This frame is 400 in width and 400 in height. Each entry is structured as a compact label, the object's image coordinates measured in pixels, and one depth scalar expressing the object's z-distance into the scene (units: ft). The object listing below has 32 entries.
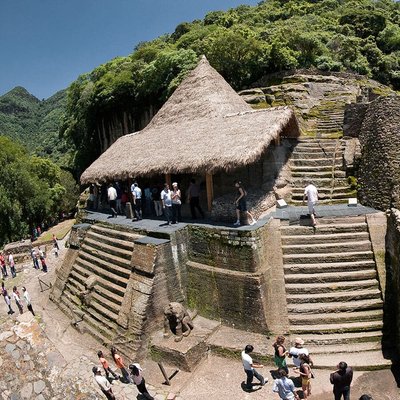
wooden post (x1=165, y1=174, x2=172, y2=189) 40.98
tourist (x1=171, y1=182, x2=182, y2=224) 36.14
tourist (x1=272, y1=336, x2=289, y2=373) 22.75
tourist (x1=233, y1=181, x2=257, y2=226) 32.32
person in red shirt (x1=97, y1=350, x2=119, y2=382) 25.81
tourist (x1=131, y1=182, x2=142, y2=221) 40.98
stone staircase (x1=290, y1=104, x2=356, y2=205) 38.34
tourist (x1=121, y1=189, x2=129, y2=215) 47.47
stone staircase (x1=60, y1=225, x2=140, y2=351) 33.55
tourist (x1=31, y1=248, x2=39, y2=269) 60.03
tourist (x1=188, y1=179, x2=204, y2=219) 37.81
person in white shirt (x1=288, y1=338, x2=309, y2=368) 22.36
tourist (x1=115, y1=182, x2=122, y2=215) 48.57
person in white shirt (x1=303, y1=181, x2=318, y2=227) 31.14
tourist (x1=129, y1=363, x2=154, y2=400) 23.80
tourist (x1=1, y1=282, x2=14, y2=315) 42.63
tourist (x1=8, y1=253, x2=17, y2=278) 57.32
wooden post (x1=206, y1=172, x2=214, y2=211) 36.82
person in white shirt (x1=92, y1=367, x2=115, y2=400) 23.27
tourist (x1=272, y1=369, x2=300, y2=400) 20.29
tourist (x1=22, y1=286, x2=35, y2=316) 39.58
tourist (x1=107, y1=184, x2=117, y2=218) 45.14
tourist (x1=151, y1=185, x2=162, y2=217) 44.37
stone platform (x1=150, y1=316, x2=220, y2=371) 27.11
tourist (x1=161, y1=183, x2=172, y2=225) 35.99
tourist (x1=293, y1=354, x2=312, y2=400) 21.47
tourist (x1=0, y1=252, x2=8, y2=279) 57.00
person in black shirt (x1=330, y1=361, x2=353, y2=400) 19.77
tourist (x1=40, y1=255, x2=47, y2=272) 57.62
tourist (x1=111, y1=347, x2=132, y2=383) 26.53
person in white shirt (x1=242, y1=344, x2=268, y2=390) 23.25
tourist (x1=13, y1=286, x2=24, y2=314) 41.52
